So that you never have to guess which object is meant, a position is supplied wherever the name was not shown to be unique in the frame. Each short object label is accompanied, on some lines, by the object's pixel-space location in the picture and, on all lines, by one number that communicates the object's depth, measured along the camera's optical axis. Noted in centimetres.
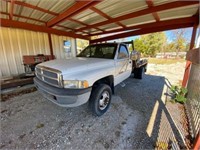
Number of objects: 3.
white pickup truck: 229
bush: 358
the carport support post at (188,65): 412
